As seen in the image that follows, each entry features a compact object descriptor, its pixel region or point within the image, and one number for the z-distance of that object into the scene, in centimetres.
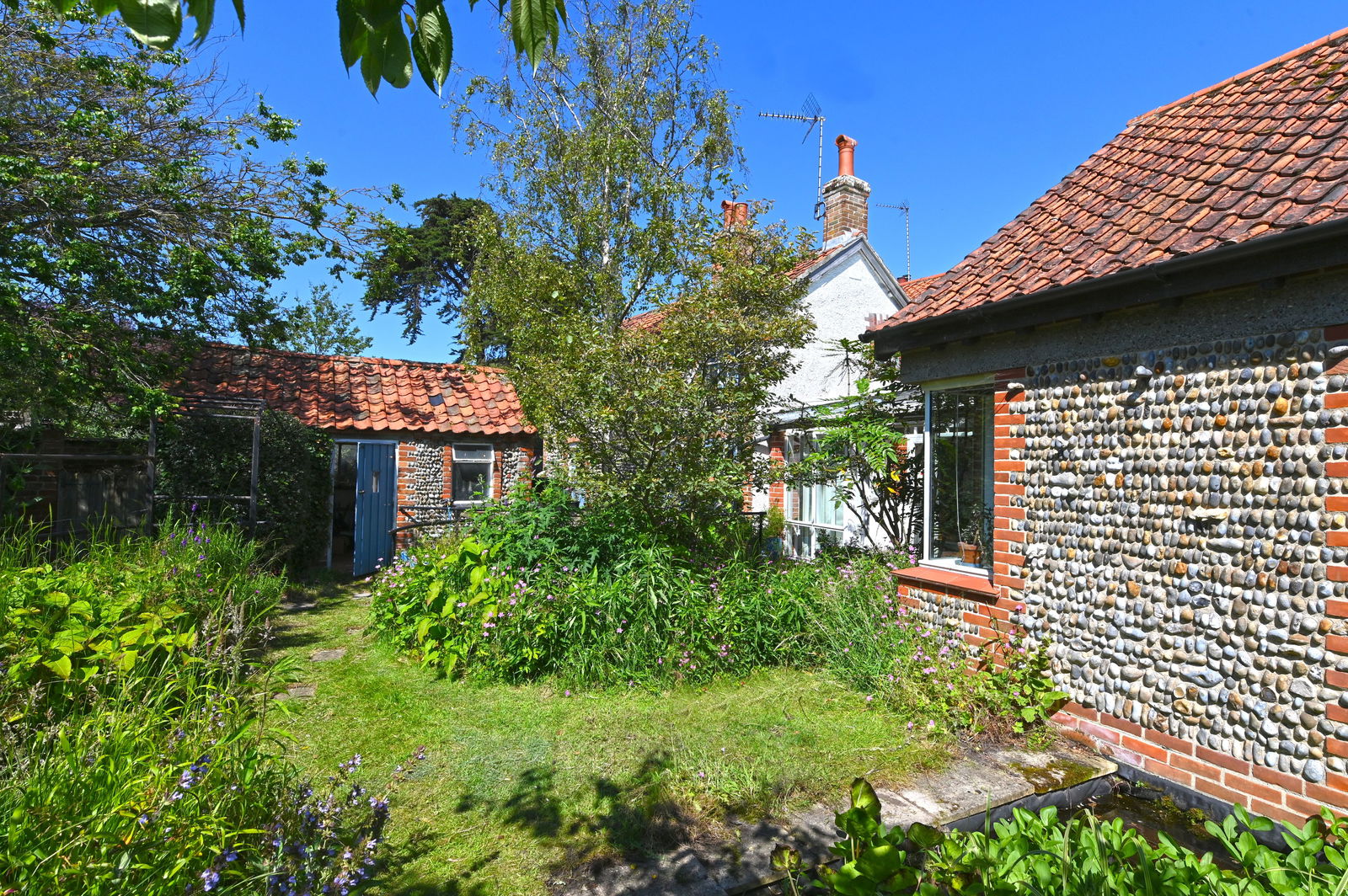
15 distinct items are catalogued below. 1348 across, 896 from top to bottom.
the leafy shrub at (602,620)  606
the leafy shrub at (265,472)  1053
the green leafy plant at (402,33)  160
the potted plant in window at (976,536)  648
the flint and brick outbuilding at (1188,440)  393
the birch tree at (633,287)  705
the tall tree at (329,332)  2861
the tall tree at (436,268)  2820
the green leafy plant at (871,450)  777
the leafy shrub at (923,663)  509
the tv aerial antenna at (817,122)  1634
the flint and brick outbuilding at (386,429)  1280
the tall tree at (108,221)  791
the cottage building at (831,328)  1113
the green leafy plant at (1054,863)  211
